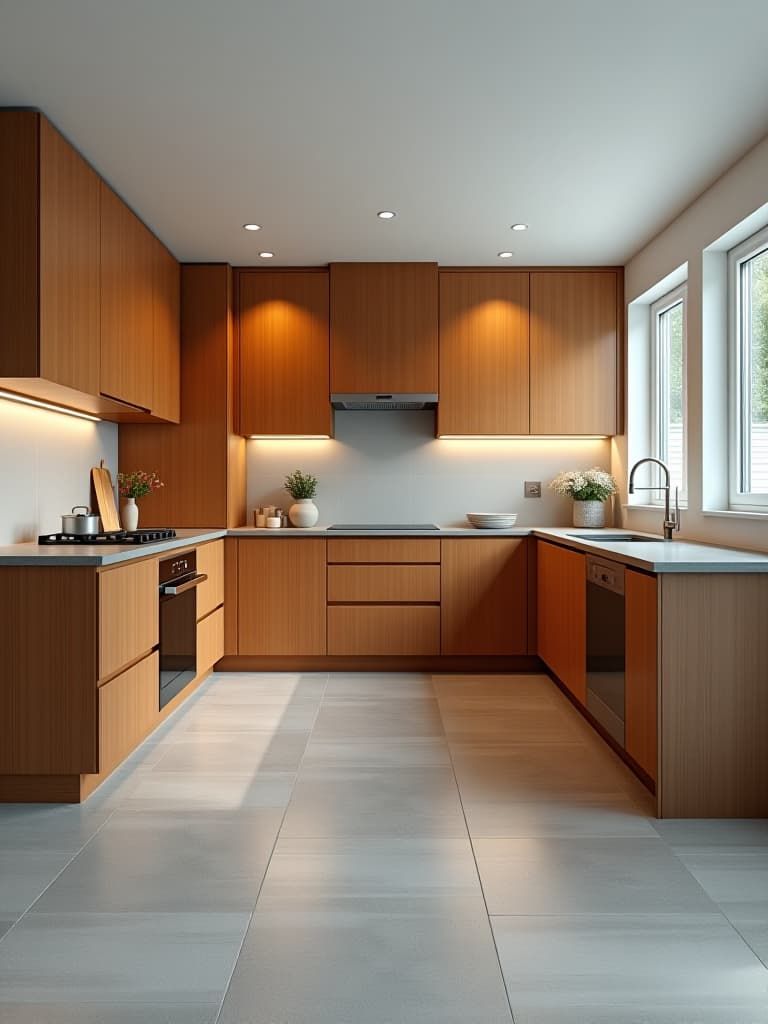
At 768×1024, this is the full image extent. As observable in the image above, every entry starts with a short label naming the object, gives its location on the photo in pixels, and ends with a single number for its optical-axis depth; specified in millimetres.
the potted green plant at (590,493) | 5082
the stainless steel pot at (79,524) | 3510
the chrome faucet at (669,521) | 3839
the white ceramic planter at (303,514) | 5109
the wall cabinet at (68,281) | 2881
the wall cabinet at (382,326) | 4965
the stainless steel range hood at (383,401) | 4977
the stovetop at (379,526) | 5032
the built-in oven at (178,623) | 3553
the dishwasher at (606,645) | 3094
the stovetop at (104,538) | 3332
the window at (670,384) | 4461
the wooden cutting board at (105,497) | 4422
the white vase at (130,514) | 4480
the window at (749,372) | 3492
